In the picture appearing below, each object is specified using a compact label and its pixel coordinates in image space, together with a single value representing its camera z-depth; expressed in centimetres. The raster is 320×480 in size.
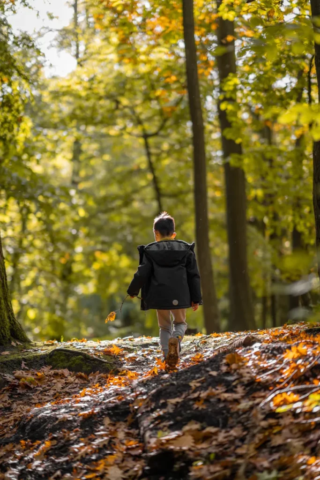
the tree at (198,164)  1080
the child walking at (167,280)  630
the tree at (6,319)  791
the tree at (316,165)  579
